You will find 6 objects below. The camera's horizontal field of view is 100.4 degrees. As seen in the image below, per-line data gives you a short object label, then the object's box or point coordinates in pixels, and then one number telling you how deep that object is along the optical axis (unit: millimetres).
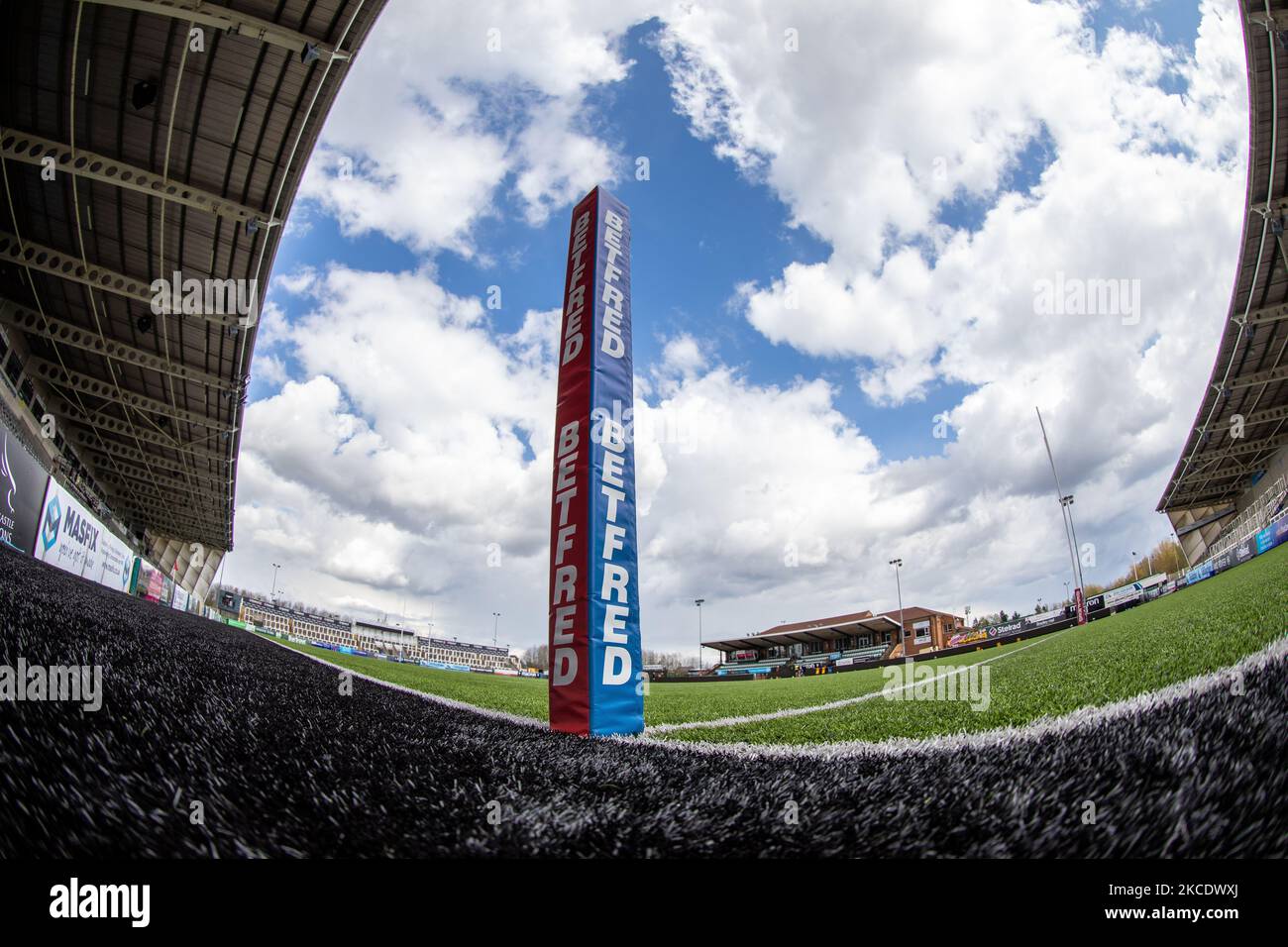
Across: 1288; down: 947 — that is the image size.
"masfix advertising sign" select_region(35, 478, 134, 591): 10750
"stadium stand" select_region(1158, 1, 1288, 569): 12219
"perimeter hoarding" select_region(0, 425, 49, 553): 8633
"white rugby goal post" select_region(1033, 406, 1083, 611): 29573
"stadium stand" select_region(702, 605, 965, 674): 45125
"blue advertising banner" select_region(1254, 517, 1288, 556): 16006
